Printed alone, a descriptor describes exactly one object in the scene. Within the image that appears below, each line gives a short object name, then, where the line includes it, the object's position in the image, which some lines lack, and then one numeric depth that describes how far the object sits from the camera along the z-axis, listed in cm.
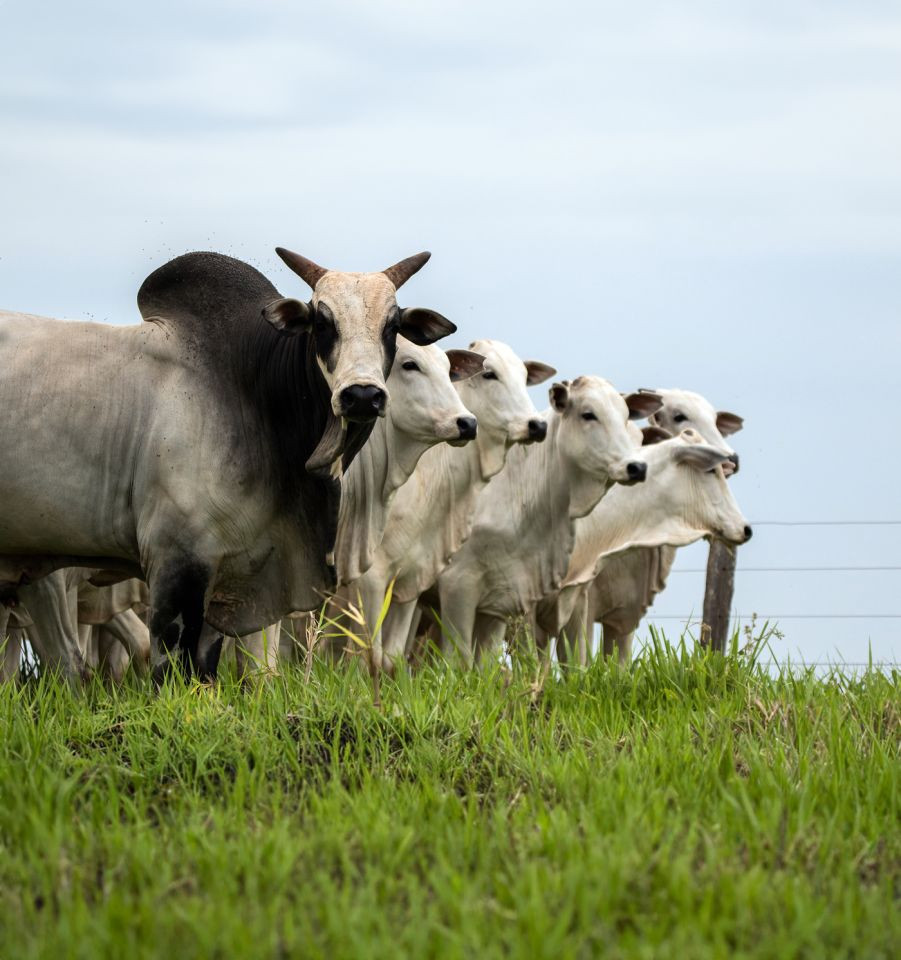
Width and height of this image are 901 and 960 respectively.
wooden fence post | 2758
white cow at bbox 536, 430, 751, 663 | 2127
